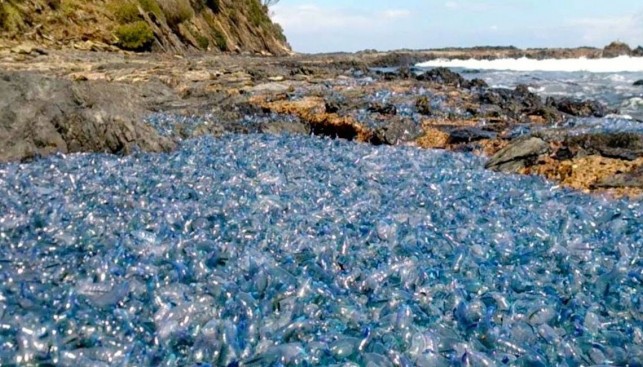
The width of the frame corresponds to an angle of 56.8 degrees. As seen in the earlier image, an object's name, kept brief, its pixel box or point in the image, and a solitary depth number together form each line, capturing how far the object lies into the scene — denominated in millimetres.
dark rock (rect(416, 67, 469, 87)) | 21203
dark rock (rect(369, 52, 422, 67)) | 51688
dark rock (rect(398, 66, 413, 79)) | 22659
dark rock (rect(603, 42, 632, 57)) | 69062
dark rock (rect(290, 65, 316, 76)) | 22381
